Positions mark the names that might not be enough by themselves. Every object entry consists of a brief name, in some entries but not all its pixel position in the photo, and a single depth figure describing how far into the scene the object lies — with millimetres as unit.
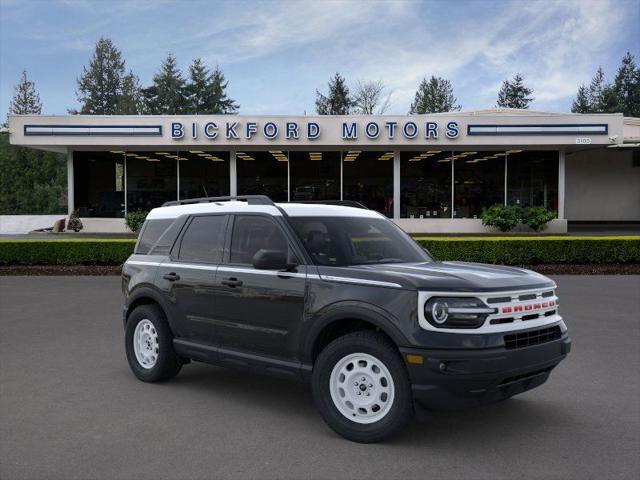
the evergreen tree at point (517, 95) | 82625
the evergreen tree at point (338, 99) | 75062
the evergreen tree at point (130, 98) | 75875
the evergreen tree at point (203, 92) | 75500
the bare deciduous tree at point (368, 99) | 74188
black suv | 4414
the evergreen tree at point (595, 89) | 82125
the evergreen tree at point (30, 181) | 54281
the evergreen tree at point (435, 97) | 78188
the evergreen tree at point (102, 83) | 83250
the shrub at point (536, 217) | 26562
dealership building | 28375
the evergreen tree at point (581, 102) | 82712
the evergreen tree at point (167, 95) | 74750
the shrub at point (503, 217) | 26922
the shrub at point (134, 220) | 26812
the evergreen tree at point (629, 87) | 80062
